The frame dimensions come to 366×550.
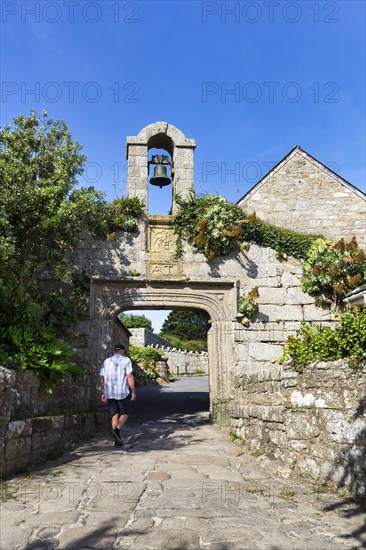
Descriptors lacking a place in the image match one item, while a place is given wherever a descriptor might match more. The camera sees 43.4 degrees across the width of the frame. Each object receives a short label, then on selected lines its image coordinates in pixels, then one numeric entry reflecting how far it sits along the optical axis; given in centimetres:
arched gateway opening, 989
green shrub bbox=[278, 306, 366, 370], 451
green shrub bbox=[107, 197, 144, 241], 1011
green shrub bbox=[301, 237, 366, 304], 1004
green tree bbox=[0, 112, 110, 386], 731
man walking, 710
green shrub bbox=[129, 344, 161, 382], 2259
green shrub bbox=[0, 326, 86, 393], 590
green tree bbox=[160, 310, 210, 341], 5066
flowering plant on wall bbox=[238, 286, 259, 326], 994
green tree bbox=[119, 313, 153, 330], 3841
